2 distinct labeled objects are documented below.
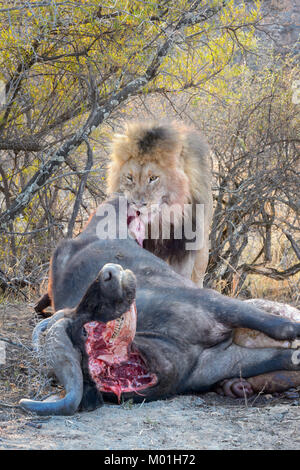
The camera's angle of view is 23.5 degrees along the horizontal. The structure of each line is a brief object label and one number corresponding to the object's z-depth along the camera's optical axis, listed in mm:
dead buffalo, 3680
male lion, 6129
